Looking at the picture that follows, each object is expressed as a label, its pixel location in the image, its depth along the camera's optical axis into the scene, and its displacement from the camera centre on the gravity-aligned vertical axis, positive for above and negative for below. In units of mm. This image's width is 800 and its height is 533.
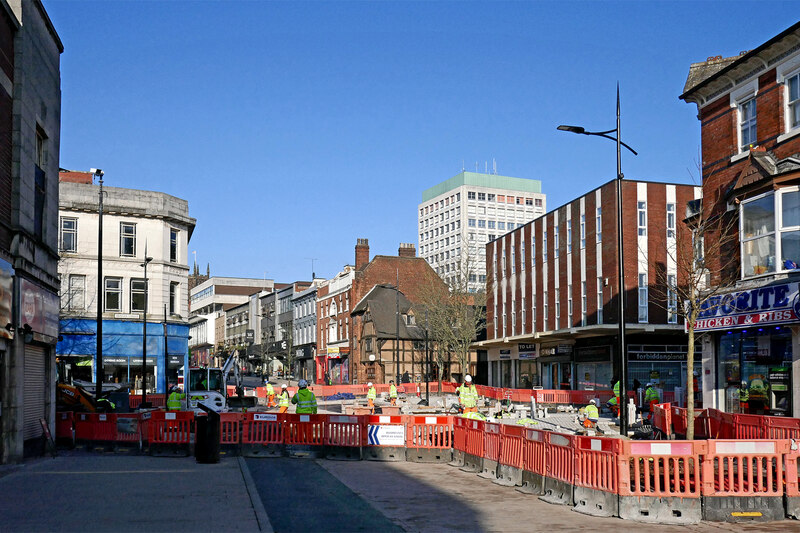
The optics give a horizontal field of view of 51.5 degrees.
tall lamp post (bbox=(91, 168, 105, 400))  29598 +324
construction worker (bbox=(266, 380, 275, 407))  43375 -3305
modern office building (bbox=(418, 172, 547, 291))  155312 +22916
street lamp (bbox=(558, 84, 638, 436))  18500 +168
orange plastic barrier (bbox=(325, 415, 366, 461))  19719 -2573
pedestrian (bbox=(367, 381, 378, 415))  34819 -2843
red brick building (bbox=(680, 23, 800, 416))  21203 +3033
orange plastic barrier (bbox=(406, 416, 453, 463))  19234 -2544
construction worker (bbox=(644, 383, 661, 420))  25594 -2147
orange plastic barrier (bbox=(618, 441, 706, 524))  11773 -2260
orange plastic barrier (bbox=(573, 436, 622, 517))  12102 -2201
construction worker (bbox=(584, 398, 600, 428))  23641 -2400
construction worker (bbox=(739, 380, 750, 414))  23281 -1980
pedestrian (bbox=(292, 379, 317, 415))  20984 -1785
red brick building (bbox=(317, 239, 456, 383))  78375 +3593
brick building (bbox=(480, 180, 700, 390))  42844 +2208
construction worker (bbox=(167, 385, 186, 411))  24125 -1986
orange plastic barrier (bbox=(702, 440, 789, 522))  11758 -2233
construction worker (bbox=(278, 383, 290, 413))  27261 -2314
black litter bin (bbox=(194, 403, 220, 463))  17953 -2316
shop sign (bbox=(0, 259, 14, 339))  16375 +770
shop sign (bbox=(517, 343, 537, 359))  53541 -1420
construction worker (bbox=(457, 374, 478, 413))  20781 -1721
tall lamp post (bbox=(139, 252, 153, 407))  38697 -1278
